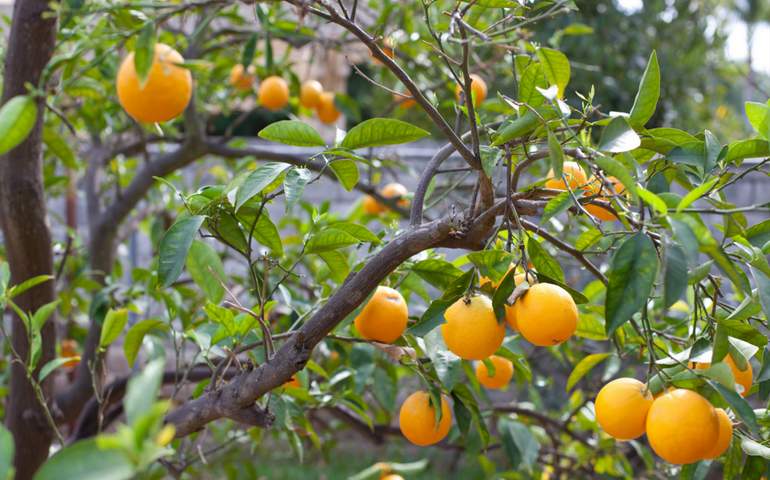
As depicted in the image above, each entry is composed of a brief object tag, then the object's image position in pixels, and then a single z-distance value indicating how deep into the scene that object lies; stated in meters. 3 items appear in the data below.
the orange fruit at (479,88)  3.50
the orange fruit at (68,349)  4.58
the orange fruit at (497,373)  3.00
